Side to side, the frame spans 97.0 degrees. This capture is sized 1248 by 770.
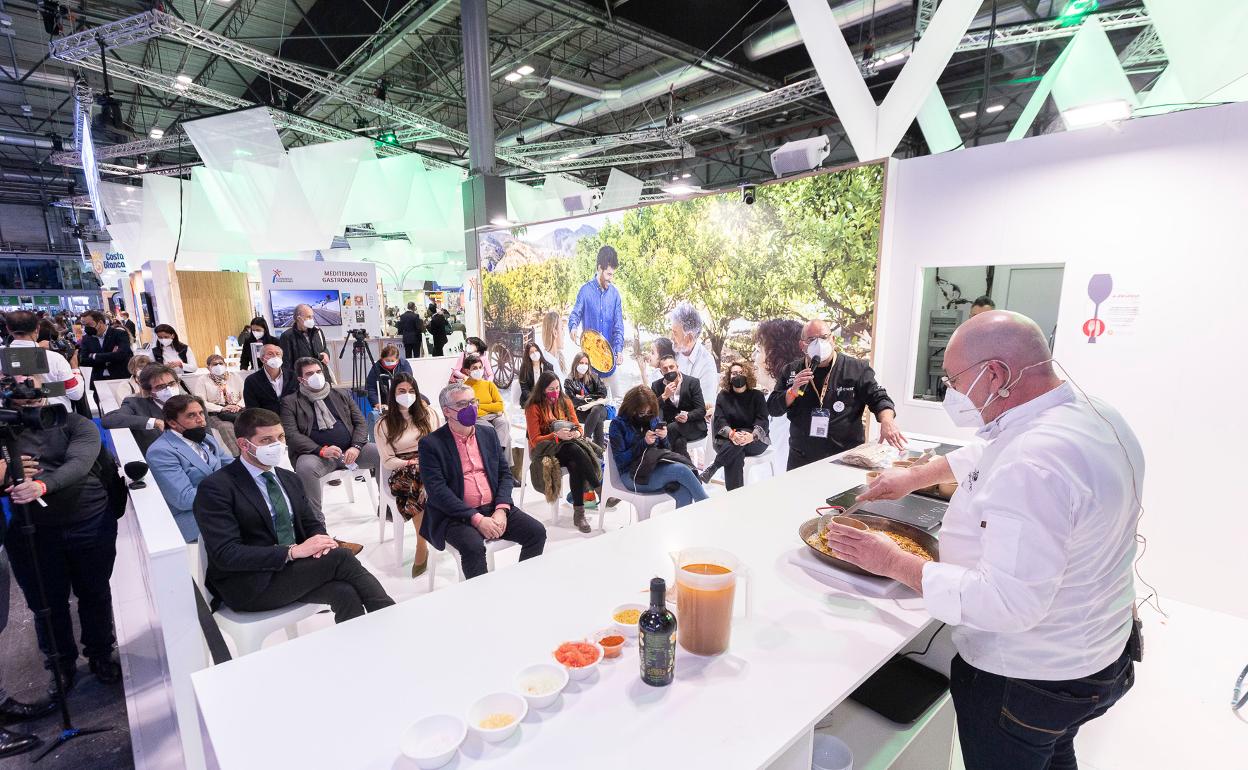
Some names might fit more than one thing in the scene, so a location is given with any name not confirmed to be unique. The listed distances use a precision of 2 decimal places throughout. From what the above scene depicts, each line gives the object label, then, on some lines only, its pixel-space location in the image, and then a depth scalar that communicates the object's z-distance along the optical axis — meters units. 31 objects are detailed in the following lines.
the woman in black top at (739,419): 4.08
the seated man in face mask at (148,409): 3.66
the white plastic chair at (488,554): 2.88
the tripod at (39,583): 2.11
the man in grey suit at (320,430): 3.99
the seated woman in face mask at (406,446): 3.46
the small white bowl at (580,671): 1.17
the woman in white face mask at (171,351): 6.32
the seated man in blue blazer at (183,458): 2.69
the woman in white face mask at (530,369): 5.85
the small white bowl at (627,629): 1.32
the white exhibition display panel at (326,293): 7.30
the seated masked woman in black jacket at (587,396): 5.04
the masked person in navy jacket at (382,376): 5.35
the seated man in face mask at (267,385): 4.53
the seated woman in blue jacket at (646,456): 3.66
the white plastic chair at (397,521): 3.43
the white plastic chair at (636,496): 3.61
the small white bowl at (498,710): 1.00
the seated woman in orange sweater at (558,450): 4.07
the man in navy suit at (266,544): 2.13
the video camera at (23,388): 2.16
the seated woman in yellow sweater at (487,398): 4.74
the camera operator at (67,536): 2.24
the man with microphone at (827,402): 3.42
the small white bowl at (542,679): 1.08
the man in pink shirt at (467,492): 2.82
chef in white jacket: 1.07
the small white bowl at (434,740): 0.94
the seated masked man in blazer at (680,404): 4.29
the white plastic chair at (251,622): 2.12
